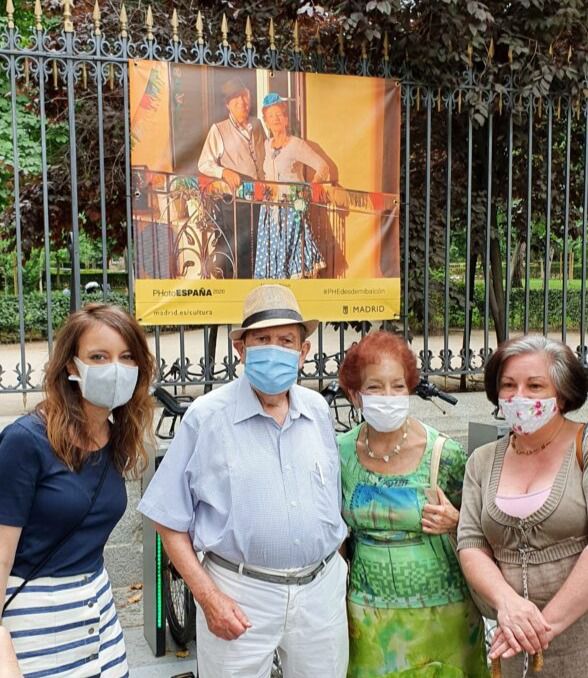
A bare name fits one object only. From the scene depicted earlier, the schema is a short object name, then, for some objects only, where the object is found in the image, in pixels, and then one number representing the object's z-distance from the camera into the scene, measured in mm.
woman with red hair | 2453
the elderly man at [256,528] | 2338
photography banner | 5328
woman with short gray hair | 2152
